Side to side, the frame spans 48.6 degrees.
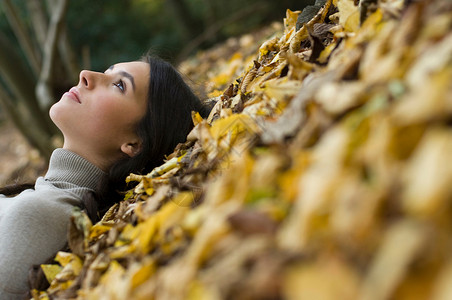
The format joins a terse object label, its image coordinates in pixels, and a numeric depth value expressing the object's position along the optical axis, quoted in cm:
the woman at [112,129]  175
